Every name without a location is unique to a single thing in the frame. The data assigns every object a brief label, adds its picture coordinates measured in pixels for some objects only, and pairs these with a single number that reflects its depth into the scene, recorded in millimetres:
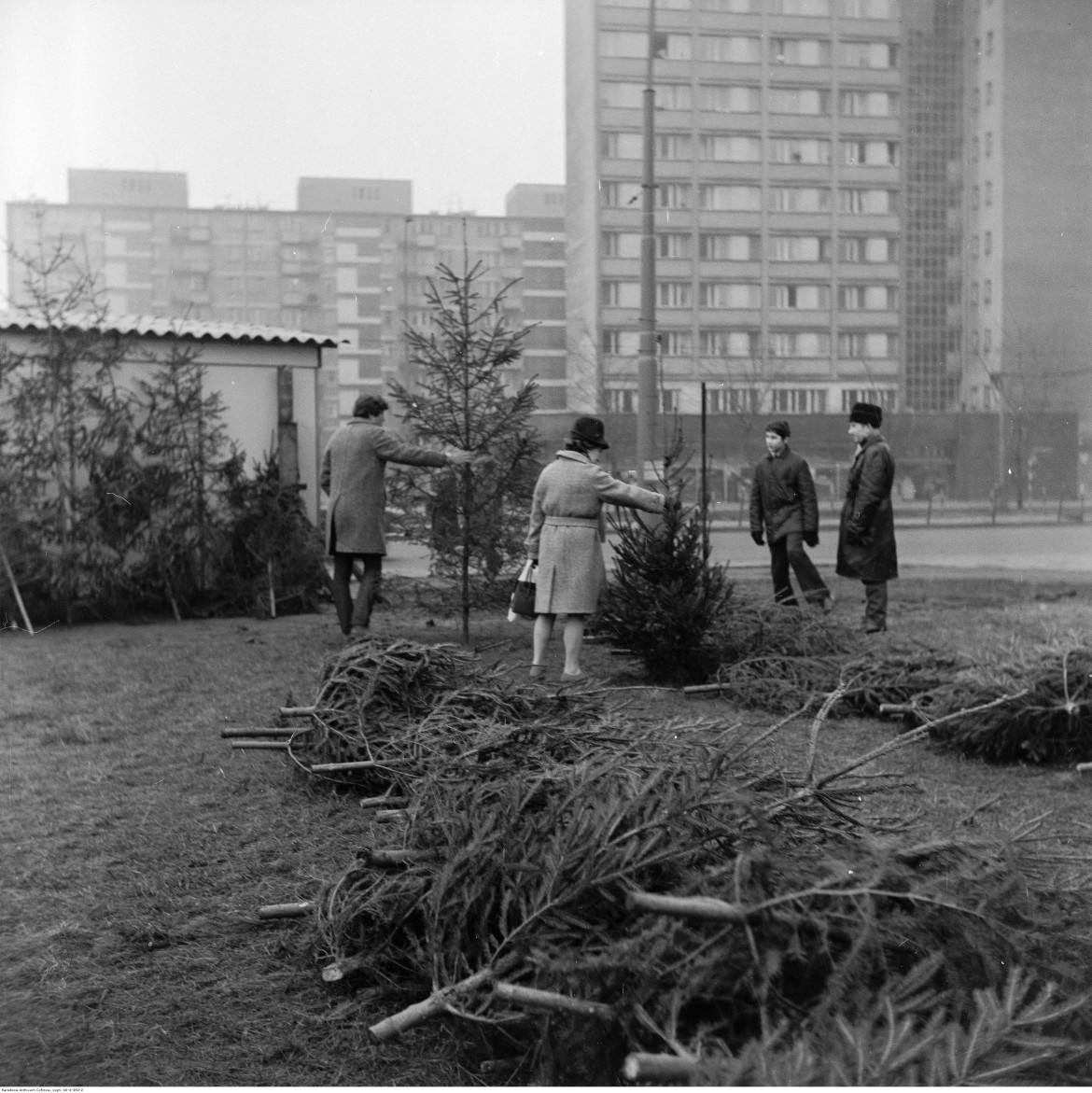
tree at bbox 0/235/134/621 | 14102
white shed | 15836
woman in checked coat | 9398
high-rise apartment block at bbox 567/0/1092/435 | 47969
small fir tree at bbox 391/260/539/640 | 11562
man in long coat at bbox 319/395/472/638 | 11562
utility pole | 16141
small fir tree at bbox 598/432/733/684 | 9648
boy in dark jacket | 12961
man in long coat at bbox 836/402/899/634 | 12281
